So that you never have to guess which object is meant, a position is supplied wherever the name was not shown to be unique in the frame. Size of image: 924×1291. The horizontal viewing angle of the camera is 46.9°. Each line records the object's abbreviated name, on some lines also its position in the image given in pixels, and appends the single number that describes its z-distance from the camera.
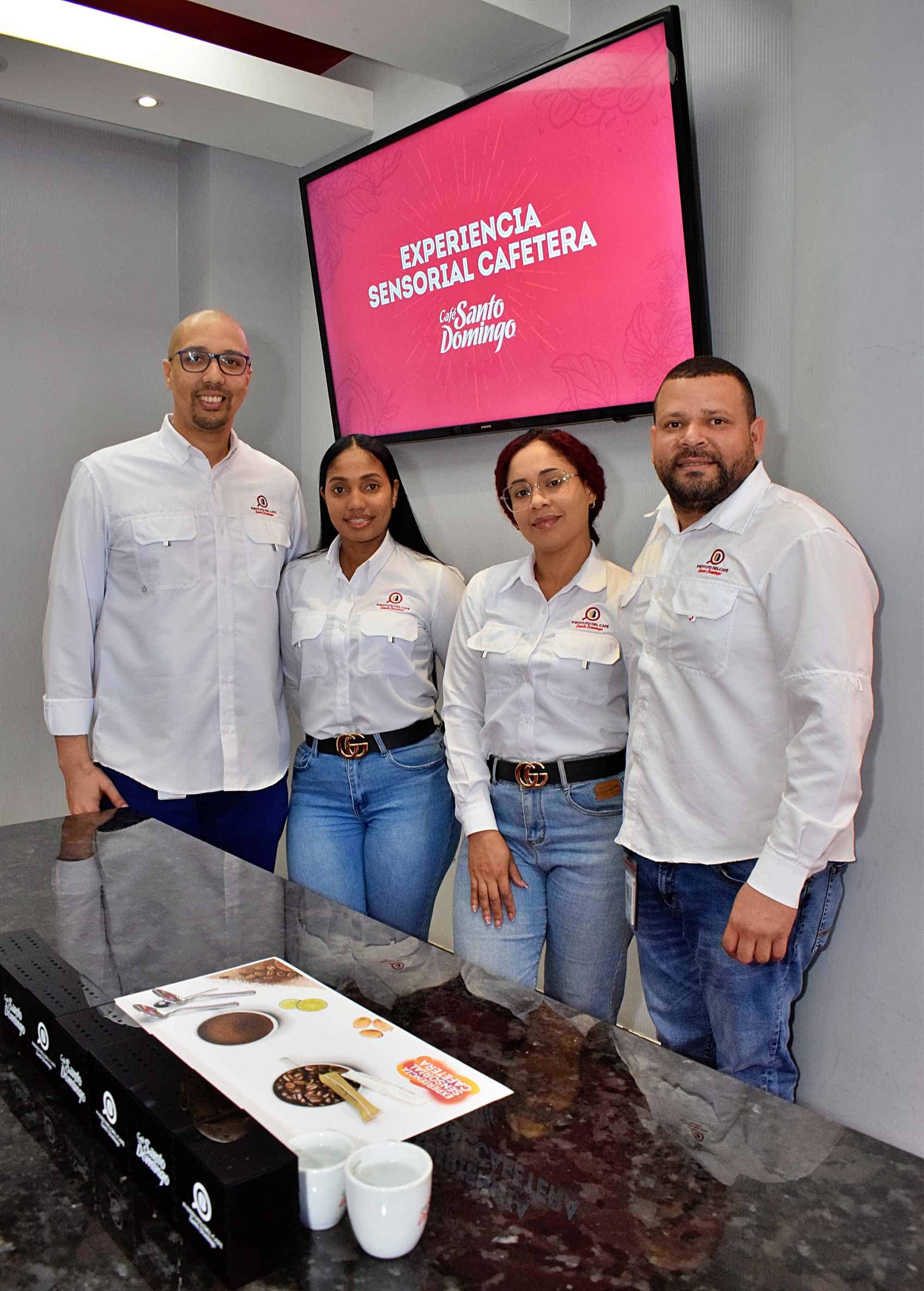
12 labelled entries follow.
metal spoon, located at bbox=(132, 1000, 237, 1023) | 1.23
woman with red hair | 2.16
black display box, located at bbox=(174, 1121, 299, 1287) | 0.83
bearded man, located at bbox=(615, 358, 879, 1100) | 1.71
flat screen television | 2.54
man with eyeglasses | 2.61
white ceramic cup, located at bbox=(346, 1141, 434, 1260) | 0.85
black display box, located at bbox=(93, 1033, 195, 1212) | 0.93
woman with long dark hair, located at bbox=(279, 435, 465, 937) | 2.48
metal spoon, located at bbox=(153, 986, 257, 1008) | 1.27
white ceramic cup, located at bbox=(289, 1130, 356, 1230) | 0.89
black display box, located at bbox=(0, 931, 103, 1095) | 1.13
